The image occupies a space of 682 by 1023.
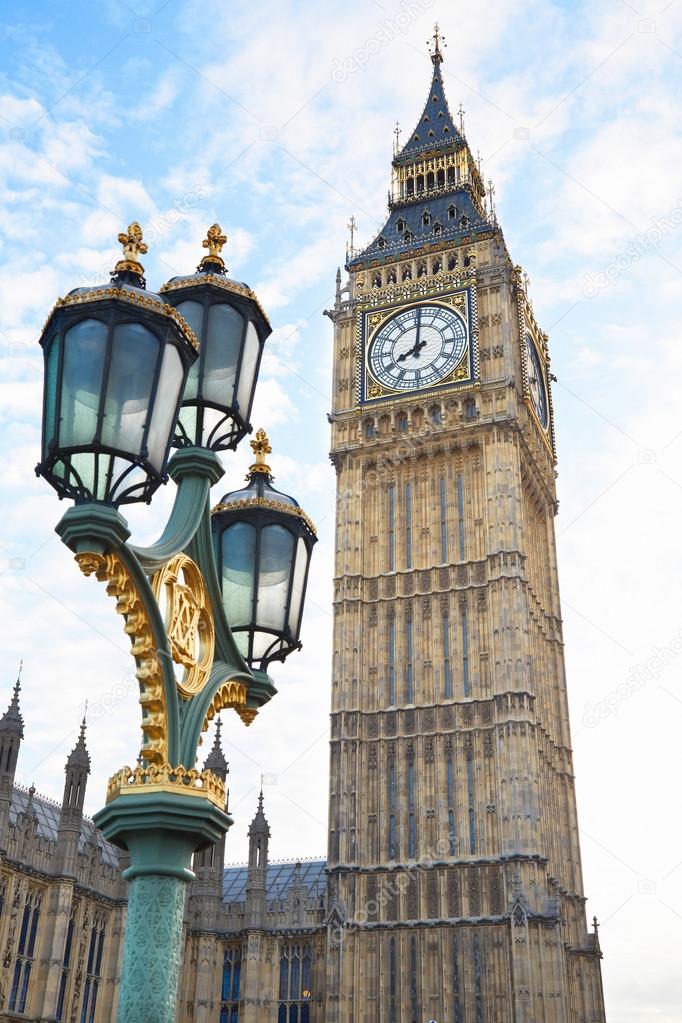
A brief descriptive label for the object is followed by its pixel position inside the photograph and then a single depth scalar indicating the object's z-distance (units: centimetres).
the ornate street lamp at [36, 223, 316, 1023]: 515
